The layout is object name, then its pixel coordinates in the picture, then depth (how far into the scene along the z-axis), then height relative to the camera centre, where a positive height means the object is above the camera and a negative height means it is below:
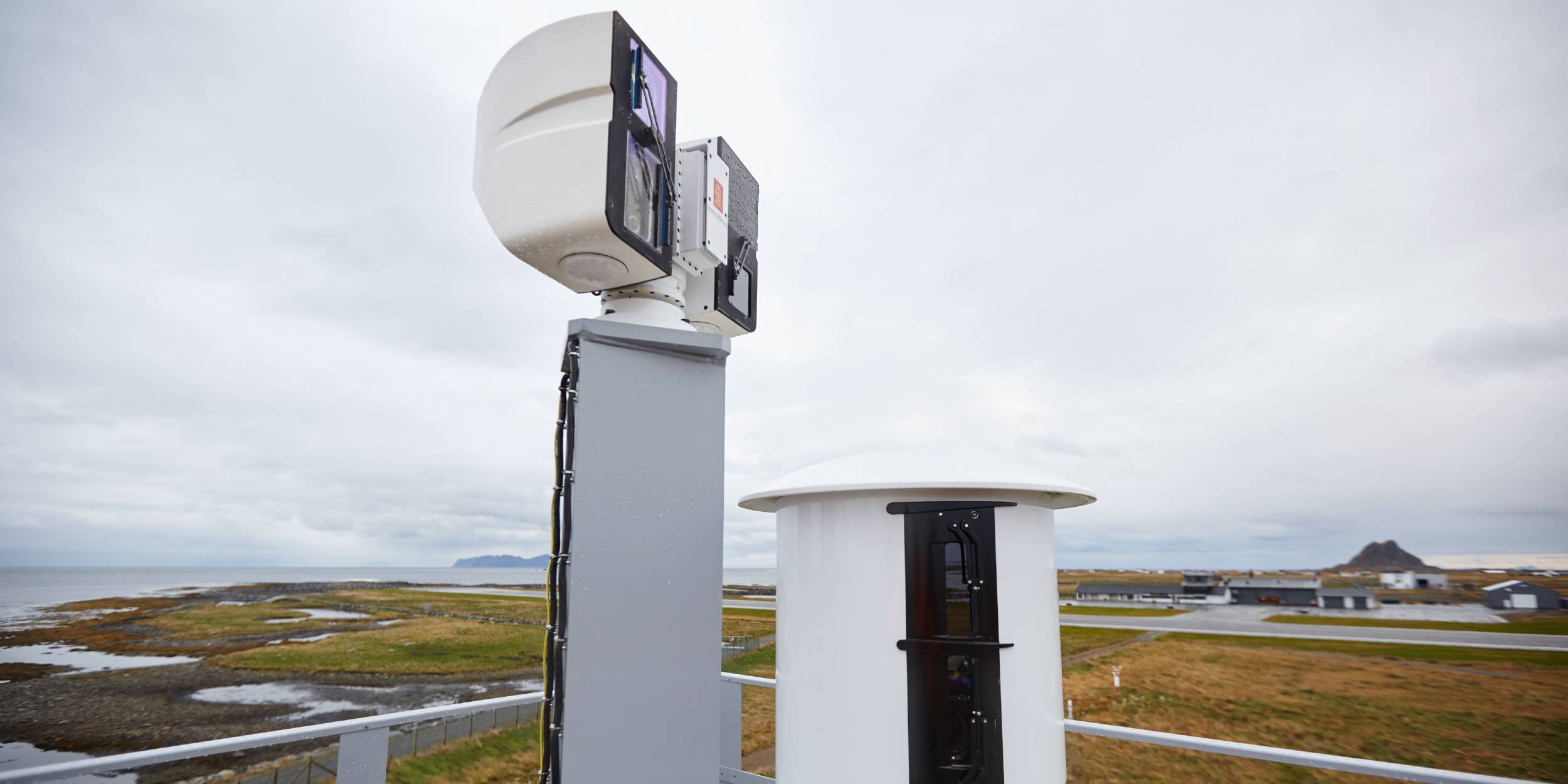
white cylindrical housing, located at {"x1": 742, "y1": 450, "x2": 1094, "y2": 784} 2.43 -0.41
